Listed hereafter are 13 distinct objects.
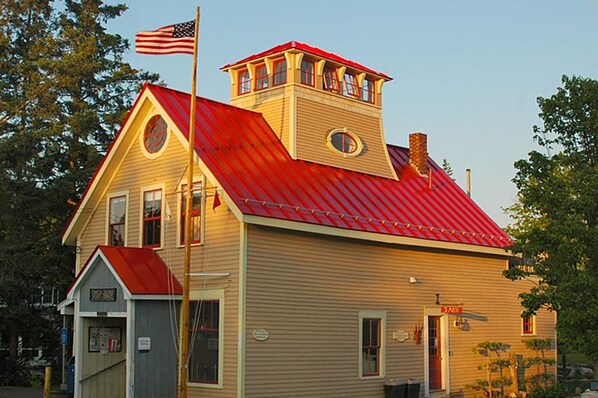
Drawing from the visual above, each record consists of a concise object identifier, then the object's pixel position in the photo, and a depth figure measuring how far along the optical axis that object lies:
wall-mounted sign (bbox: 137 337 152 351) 20.33
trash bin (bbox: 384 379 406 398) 23.42
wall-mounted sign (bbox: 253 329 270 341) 20.11
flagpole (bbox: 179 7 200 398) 18.80
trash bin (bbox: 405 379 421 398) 23.77
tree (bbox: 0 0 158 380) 31.33
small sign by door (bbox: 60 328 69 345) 23.13
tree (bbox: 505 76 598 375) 20.14
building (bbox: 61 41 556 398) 20.50
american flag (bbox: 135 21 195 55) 19.97
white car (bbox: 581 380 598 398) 21.55
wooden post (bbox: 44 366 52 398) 19.94
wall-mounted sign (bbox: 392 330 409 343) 24.31
